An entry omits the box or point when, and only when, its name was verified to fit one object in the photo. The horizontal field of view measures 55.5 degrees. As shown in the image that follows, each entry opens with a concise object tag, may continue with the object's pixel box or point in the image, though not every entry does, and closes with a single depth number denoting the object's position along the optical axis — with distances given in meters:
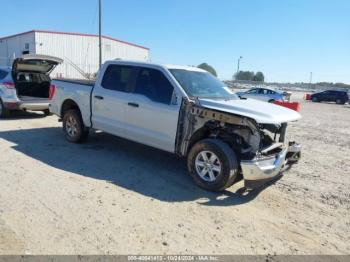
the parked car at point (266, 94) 24.11
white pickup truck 4.88
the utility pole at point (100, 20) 22.64
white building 34.66
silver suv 10.20
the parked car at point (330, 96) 39.78
